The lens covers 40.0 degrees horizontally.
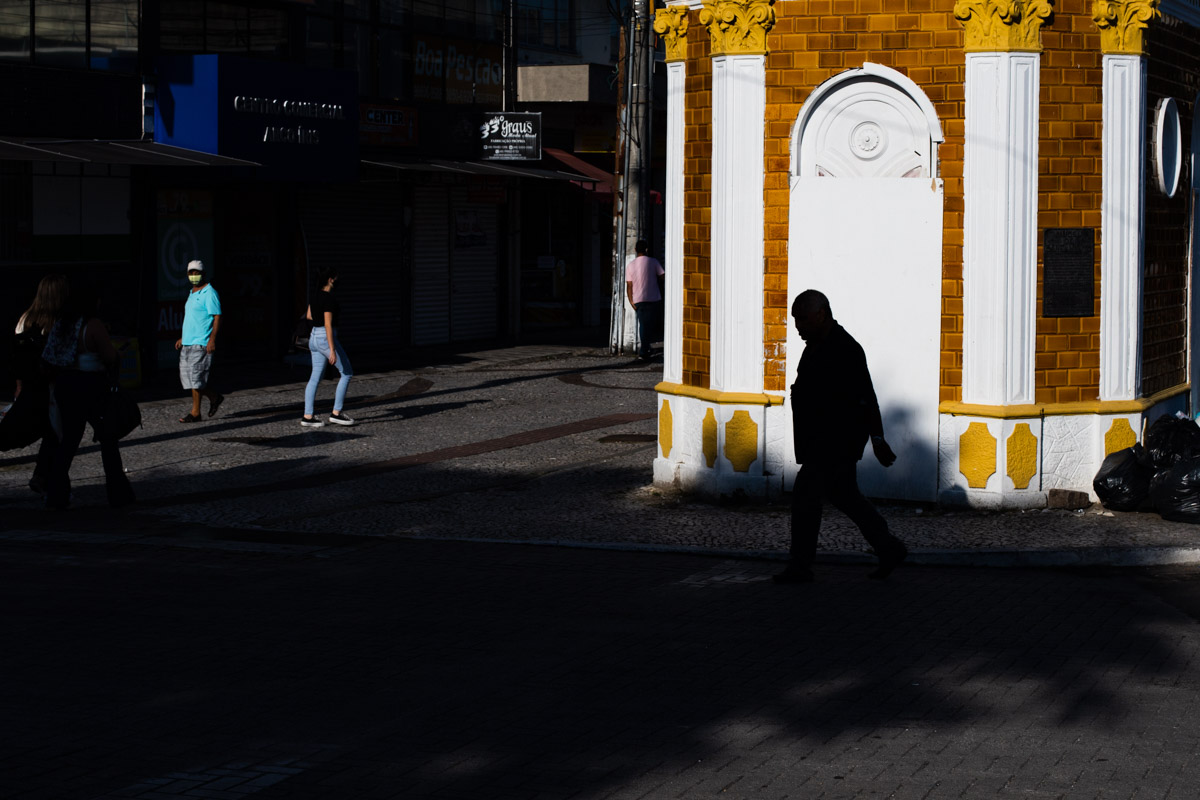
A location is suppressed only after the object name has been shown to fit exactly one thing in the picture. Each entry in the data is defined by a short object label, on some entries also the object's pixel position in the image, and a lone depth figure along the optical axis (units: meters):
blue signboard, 20.61
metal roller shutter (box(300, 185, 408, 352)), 24.69
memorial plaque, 11.81
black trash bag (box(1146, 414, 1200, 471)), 11.48
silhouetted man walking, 9.16
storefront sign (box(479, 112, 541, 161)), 27.39
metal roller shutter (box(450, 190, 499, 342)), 27.80
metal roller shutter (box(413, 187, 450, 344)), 26.77
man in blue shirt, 16.53
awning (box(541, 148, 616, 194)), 29.62
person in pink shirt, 24.45
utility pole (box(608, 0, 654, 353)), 24.98
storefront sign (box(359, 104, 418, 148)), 24.89
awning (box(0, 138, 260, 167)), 17.48
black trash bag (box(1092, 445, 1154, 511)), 11.54
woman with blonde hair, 12.11
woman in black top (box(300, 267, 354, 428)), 16.33
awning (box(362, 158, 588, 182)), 24.50
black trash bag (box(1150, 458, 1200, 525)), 11.02
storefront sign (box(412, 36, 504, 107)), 26.56
